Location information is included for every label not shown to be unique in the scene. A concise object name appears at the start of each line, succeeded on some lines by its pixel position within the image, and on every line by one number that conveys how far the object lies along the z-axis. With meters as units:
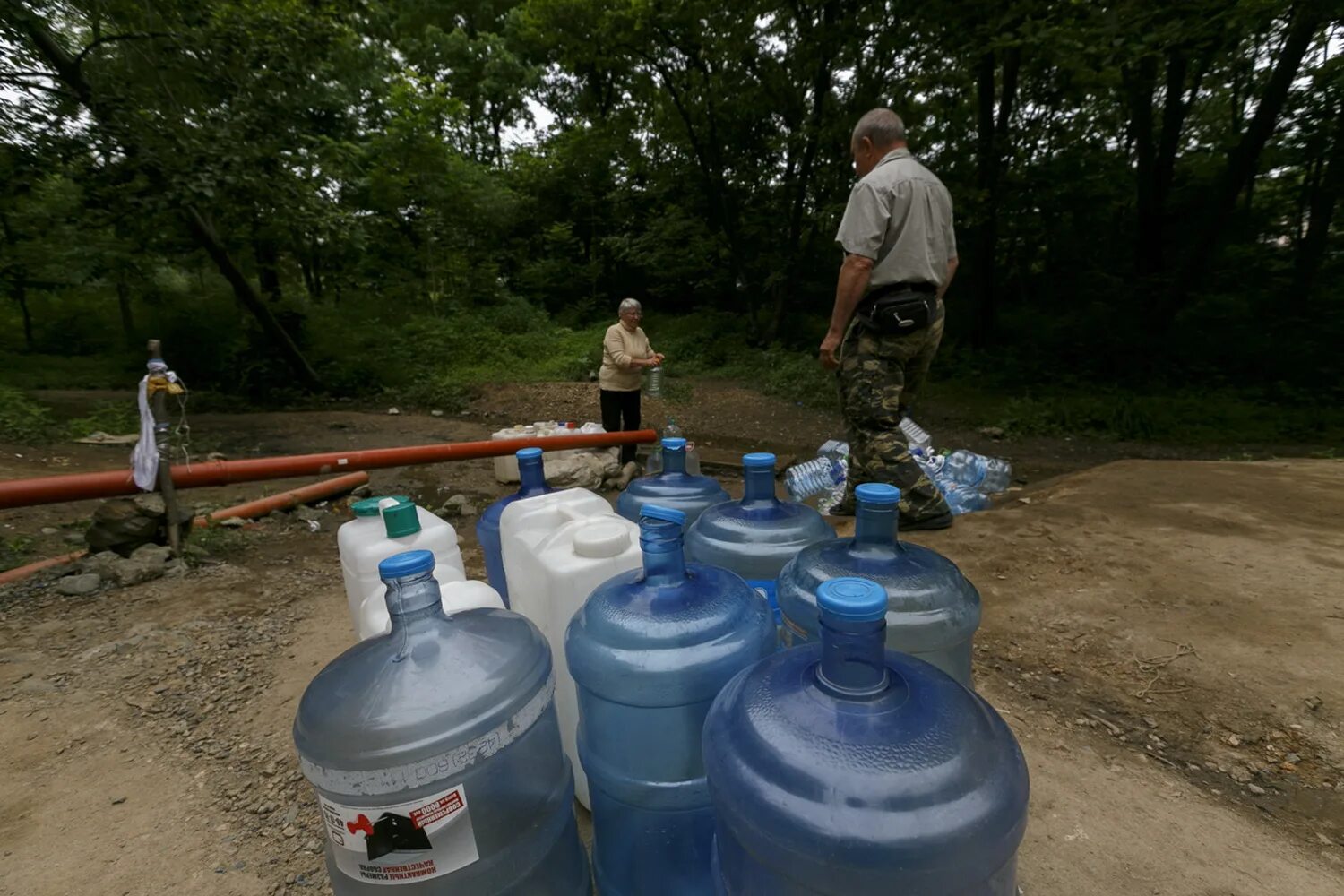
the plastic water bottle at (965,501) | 4.63
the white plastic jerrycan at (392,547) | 1.73
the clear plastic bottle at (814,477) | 5.13
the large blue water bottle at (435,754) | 1.03
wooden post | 3.12
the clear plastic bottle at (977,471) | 5.29
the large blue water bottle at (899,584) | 1.33
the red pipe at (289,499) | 4.36
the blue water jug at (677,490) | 2.23
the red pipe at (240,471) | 2.95
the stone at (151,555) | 3.37
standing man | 3.28
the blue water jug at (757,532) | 1.77
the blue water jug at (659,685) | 1.18
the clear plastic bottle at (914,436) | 5.21
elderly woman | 5.62
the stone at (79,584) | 3.13
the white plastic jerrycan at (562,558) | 1.48
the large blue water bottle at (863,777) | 0.80
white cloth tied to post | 3.28
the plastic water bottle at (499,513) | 2.05
